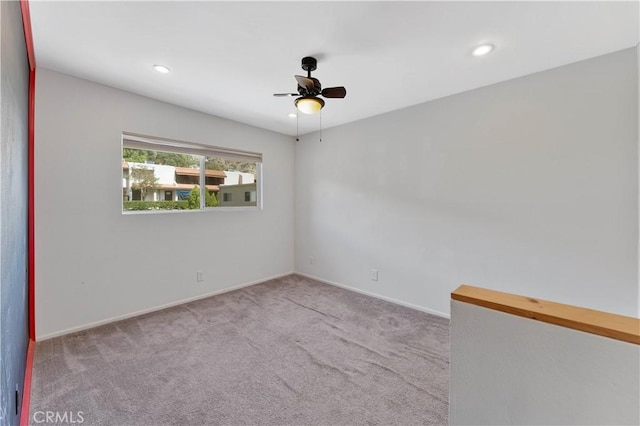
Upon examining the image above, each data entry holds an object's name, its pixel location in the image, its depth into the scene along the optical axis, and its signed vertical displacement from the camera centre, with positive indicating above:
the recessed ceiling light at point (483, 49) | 1.97 +1.24
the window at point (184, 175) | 2.99 +0.49
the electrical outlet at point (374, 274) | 3.59 -0.85
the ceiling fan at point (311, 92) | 2.11 +1.00
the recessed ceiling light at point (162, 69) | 2.29 +1.27
